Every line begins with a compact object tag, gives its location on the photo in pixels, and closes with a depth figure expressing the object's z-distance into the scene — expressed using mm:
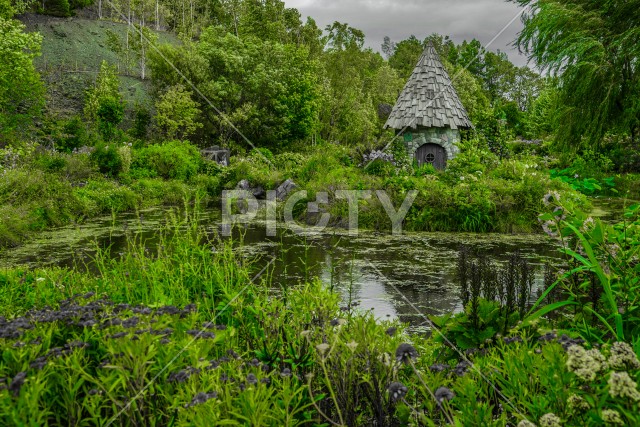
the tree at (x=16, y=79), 13000
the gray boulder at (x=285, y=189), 14056
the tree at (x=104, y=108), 21844
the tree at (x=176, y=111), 22138
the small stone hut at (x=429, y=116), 15055
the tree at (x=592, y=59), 11414
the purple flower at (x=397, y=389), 1669
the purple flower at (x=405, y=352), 1823
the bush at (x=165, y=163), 17906
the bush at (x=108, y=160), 16188
